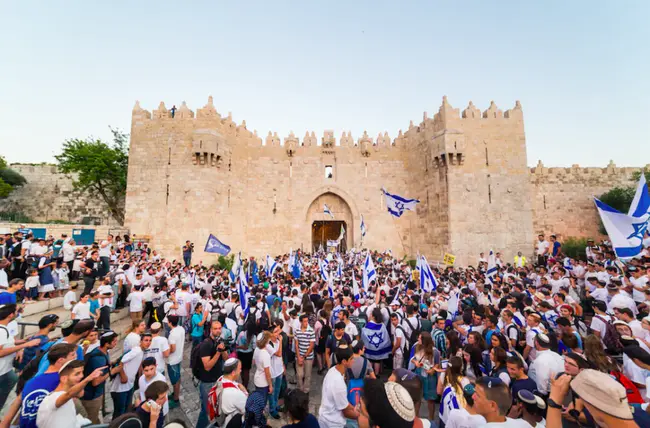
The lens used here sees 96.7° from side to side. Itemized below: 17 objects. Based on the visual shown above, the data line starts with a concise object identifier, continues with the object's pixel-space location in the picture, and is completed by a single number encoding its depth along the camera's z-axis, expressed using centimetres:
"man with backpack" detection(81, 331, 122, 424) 330
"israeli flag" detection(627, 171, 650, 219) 631
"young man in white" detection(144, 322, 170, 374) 423
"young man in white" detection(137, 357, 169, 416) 329
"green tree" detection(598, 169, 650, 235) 1745
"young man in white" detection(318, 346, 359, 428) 289
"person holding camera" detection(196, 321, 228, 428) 389
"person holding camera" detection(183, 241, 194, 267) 1282
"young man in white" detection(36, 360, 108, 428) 232
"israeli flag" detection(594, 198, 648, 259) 603
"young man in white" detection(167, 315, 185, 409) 455
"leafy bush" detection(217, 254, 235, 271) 1549
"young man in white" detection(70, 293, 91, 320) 545
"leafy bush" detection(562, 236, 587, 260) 1569
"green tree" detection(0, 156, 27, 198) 1902
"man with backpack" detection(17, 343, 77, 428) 242
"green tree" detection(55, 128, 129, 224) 1778
